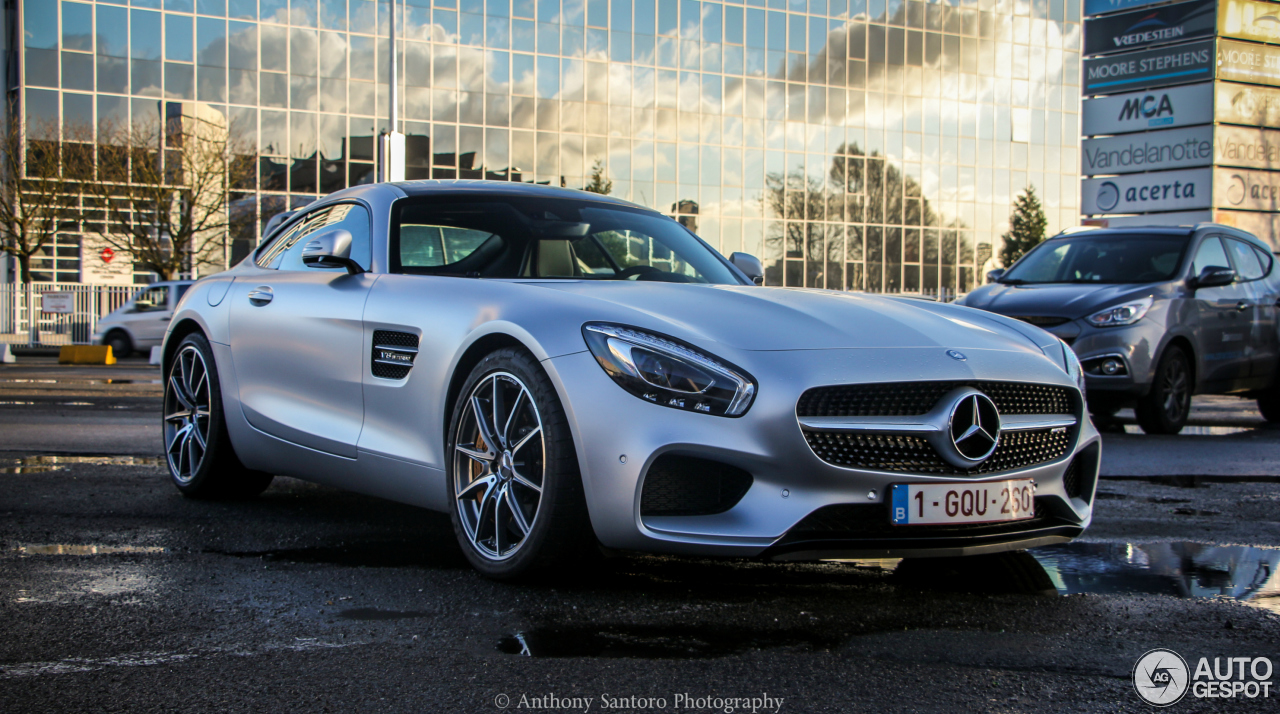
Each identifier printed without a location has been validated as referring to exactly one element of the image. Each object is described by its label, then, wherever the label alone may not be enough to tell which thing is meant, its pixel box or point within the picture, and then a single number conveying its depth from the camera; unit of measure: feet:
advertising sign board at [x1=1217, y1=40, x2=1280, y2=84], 93.35
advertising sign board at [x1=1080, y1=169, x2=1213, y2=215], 92.38
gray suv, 30.09
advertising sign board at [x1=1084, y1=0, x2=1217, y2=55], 93.15
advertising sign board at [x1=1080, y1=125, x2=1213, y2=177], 92.22
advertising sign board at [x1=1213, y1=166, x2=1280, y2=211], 92.07
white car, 80.74
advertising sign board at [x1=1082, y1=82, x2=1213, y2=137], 92.27
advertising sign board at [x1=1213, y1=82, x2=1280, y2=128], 92.27
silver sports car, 10.88
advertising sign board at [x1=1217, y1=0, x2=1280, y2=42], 93.50
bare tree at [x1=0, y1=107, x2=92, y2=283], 97.81
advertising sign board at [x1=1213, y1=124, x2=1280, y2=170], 92.12
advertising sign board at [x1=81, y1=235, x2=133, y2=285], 105.29
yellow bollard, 73.51
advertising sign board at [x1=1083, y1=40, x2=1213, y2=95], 92.89
